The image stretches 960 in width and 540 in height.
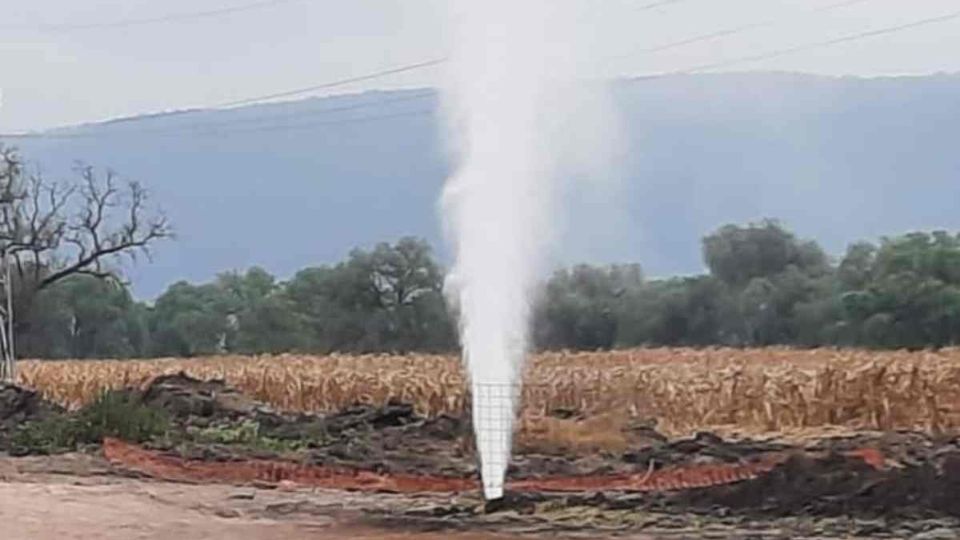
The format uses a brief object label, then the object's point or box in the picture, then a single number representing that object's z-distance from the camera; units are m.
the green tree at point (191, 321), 56.84
